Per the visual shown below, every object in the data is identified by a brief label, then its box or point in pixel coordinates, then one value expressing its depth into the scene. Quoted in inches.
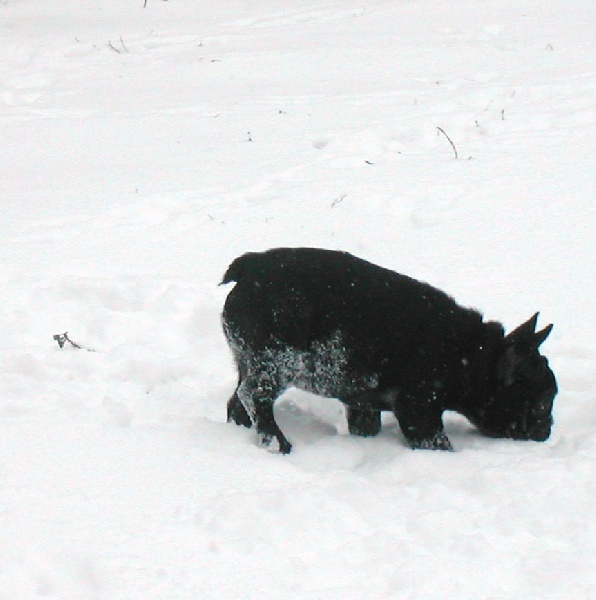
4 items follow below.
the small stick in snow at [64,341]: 442.5
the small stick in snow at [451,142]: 690.6
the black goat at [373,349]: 366.9
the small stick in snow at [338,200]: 616.4
